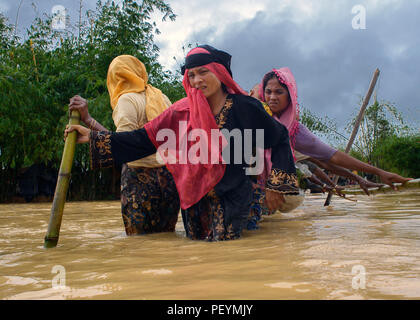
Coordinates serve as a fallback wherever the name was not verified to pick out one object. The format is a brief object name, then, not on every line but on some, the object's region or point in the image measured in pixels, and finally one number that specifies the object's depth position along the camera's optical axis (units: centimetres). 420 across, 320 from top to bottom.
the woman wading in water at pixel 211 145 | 271
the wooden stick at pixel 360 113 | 548
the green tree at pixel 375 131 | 1477
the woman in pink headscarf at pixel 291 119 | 368
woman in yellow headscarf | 314
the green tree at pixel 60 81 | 1073
